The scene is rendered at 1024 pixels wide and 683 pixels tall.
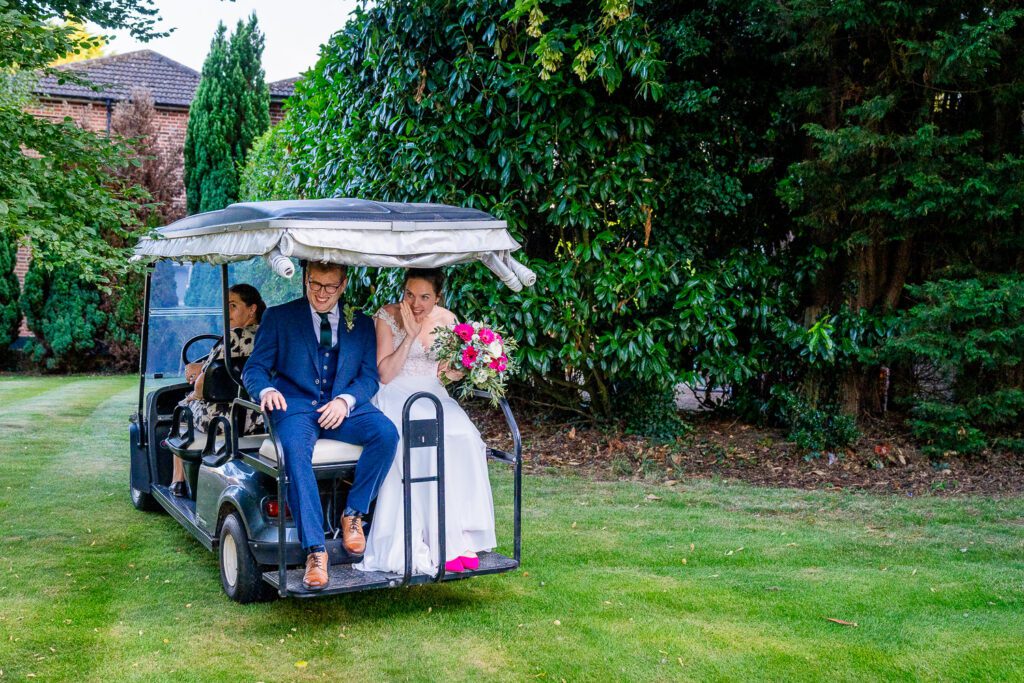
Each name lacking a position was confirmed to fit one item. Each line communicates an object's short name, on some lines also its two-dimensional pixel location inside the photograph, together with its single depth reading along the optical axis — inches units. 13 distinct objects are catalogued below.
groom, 177.3
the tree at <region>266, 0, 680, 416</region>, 334.0
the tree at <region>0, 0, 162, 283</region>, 231.0
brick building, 797.9
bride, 184.9
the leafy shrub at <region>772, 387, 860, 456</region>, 346.3
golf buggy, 174.4
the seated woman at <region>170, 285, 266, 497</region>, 238.1
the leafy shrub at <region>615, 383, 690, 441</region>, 378.0
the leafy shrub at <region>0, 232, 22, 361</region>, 679.7
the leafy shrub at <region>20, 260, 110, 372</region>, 676.7
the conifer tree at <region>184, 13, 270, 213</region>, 733.9
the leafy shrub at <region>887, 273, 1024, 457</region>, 302.4
